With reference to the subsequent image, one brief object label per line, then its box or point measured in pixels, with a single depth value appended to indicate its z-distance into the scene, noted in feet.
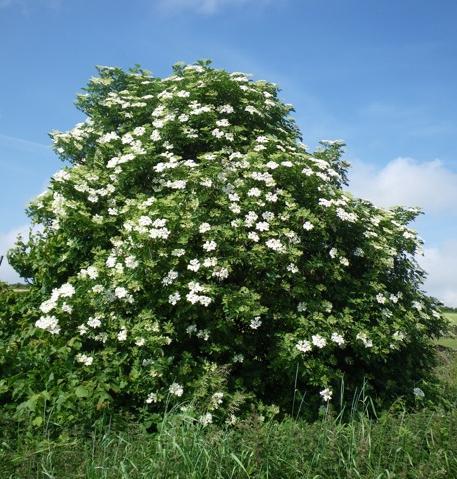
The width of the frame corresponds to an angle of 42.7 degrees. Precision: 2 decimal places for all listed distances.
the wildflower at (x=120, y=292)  19.69
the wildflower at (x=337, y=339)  19.52
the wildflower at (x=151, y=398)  18.16
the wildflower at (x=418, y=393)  22.24
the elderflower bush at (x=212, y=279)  19.03
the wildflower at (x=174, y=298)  18.93
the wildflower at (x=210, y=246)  19.30
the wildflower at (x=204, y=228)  19.49
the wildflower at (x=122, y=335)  19.09
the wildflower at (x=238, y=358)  19.52
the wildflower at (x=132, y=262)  19.75
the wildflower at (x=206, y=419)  17.11
